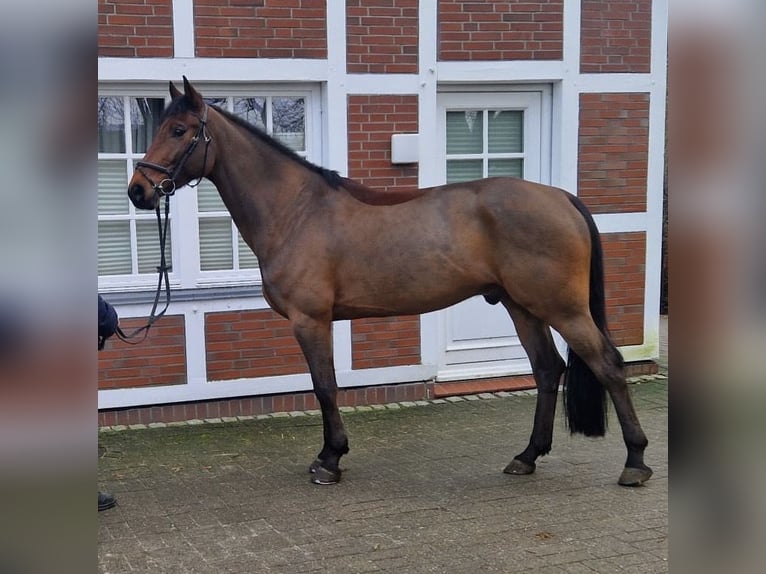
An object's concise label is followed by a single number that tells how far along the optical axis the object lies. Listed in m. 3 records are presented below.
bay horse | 4.28
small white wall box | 6.05
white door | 6.46
